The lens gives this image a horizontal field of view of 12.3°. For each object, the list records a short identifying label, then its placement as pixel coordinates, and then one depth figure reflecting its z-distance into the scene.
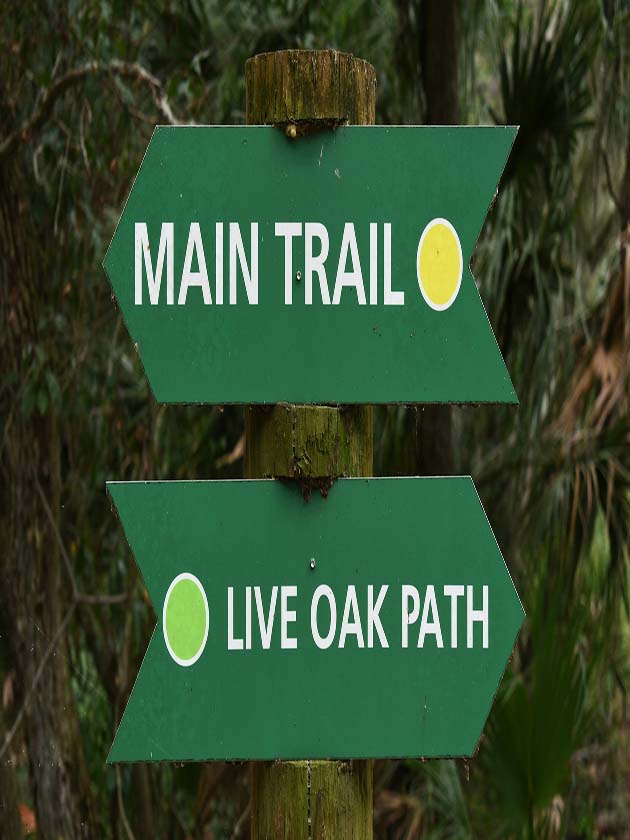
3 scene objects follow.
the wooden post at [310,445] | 2.35
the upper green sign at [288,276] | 2.36
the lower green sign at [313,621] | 2.34
